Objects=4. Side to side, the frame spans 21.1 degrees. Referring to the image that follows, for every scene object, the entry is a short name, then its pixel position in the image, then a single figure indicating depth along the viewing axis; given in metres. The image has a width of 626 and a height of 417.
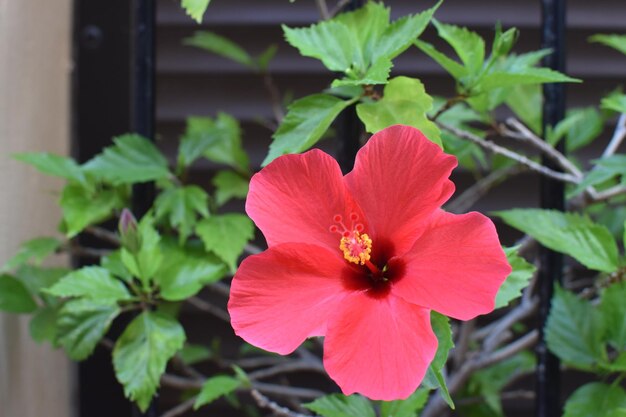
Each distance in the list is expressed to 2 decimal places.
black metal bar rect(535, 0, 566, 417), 1.01
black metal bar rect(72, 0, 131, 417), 1.21
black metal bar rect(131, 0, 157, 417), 1.03
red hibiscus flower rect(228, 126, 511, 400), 0.84
